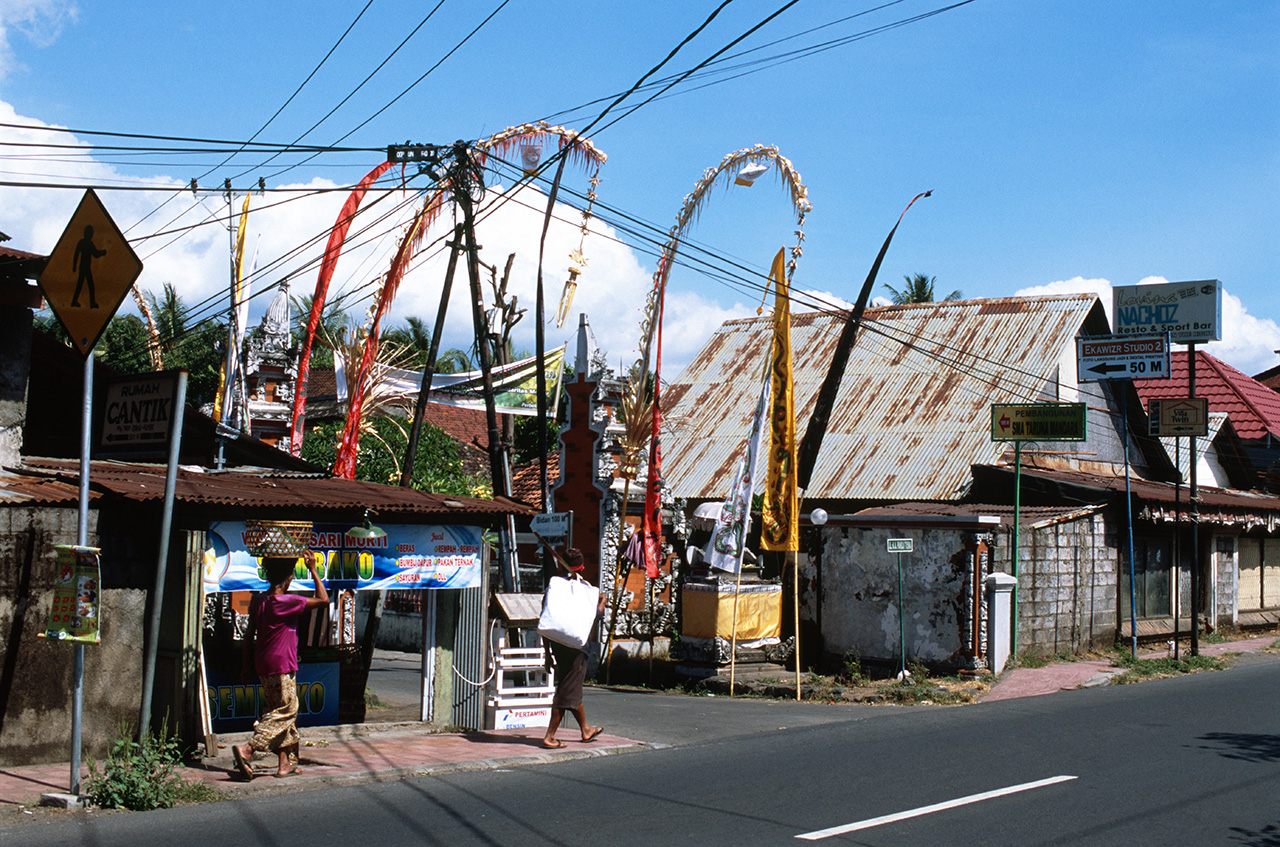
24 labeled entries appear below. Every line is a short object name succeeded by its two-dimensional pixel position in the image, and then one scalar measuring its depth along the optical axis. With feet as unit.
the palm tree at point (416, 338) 147.23
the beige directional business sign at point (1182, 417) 71.36
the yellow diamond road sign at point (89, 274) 26.25
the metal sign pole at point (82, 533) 26.02
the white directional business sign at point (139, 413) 30.83
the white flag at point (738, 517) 54.75
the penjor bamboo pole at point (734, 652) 53.26
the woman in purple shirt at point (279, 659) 29.30
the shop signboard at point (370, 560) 33.01
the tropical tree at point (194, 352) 134.21
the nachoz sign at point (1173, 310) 83.87
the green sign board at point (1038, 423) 60.90
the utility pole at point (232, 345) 65.77
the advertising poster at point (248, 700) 34.65
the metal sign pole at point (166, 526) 27.32
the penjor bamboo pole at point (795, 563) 60.31
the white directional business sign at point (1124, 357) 76.07
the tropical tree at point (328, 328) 146.69
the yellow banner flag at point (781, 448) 53.93
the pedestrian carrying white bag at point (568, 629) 34.88
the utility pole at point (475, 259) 54.24
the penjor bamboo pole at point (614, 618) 60.59
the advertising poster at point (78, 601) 26.25
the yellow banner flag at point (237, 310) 66.03
